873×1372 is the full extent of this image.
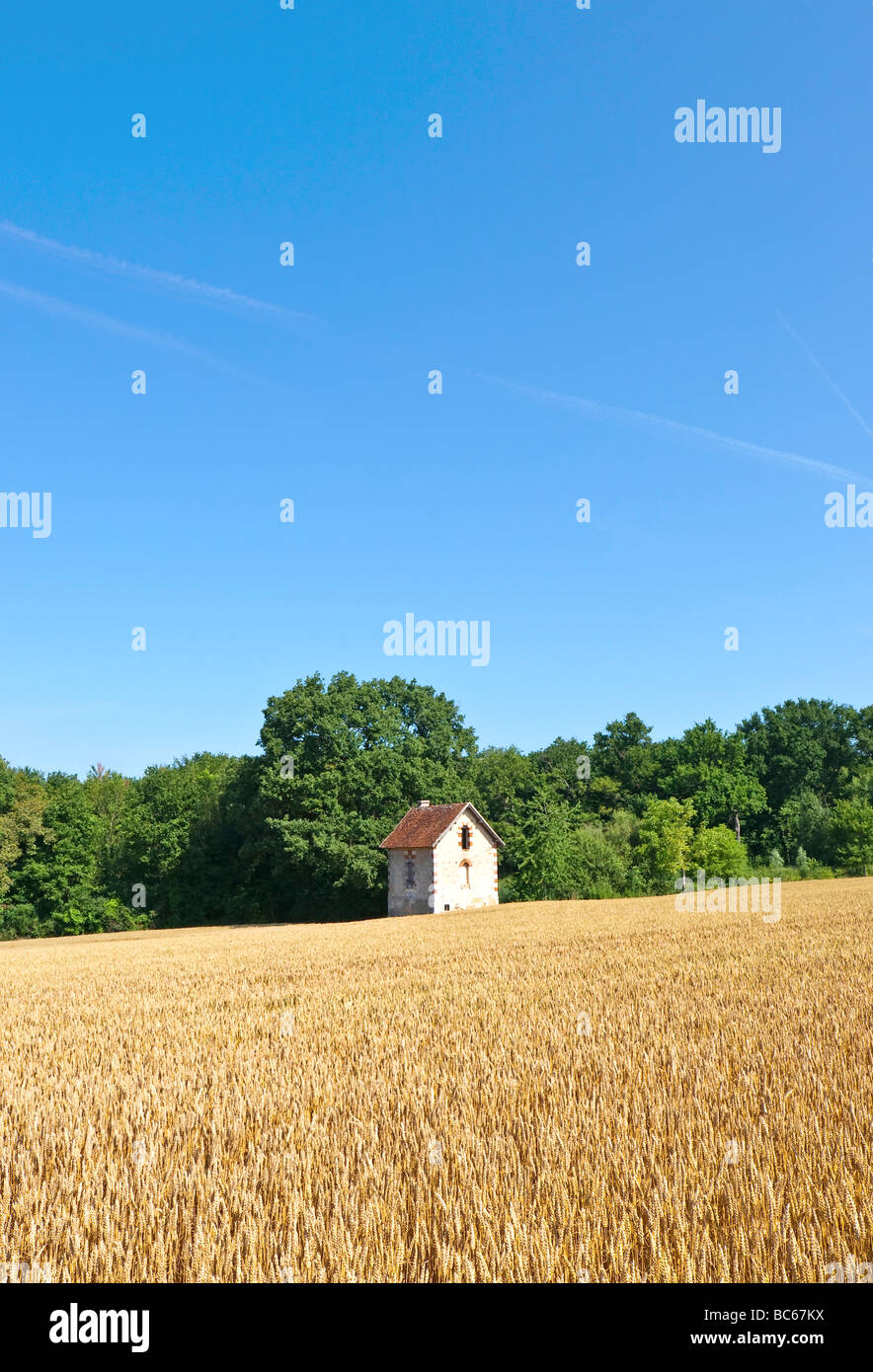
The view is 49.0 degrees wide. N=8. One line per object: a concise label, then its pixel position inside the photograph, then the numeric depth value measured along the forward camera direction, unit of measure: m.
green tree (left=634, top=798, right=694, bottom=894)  63.78
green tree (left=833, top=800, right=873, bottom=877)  74.69
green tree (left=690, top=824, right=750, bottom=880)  66.69
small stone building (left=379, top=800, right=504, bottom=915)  55.88
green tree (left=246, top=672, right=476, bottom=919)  59.44
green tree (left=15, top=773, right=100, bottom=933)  68.62
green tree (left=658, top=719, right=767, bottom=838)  90.12
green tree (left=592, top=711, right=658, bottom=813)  93.81
